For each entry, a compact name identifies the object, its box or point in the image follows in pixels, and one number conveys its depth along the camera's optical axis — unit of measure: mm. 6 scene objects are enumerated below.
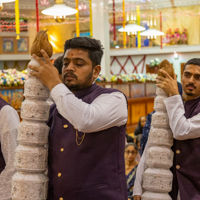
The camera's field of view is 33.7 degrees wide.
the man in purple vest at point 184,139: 2242
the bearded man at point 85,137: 1688
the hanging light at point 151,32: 10131
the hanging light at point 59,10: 6402
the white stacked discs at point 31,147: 1759
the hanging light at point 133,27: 9000
